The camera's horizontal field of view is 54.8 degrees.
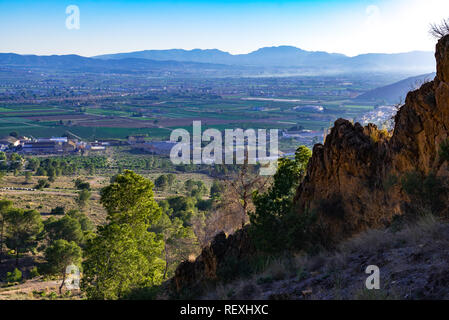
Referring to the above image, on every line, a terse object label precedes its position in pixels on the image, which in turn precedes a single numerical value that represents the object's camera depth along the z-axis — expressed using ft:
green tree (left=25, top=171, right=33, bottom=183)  189.71
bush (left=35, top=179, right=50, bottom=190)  174.09
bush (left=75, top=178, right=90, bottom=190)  170.19
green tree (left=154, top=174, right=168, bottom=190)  182.70
